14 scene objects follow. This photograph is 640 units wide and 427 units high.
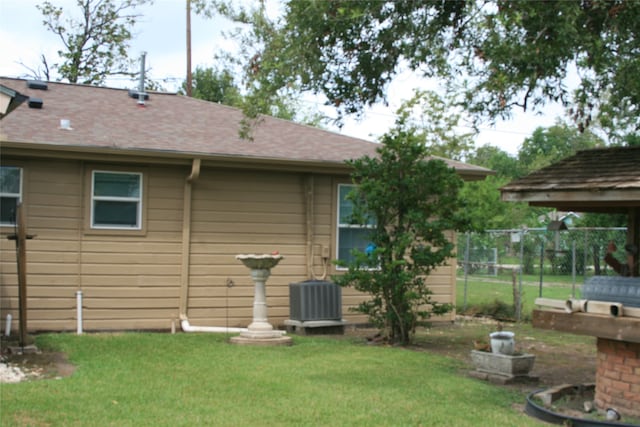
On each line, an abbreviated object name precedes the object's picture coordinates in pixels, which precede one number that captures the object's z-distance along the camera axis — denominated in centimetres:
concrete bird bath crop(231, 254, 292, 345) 1035
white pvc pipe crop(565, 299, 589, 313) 650
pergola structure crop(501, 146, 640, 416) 632
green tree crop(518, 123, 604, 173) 4860
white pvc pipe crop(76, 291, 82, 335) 1100
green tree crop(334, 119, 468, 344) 1047
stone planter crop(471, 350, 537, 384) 818
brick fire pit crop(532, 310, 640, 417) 617
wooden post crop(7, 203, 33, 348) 867
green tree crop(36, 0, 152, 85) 2575
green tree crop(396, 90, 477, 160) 3312
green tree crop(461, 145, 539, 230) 3366
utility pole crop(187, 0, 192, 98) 2635
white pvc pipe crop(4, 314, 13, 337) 1015
